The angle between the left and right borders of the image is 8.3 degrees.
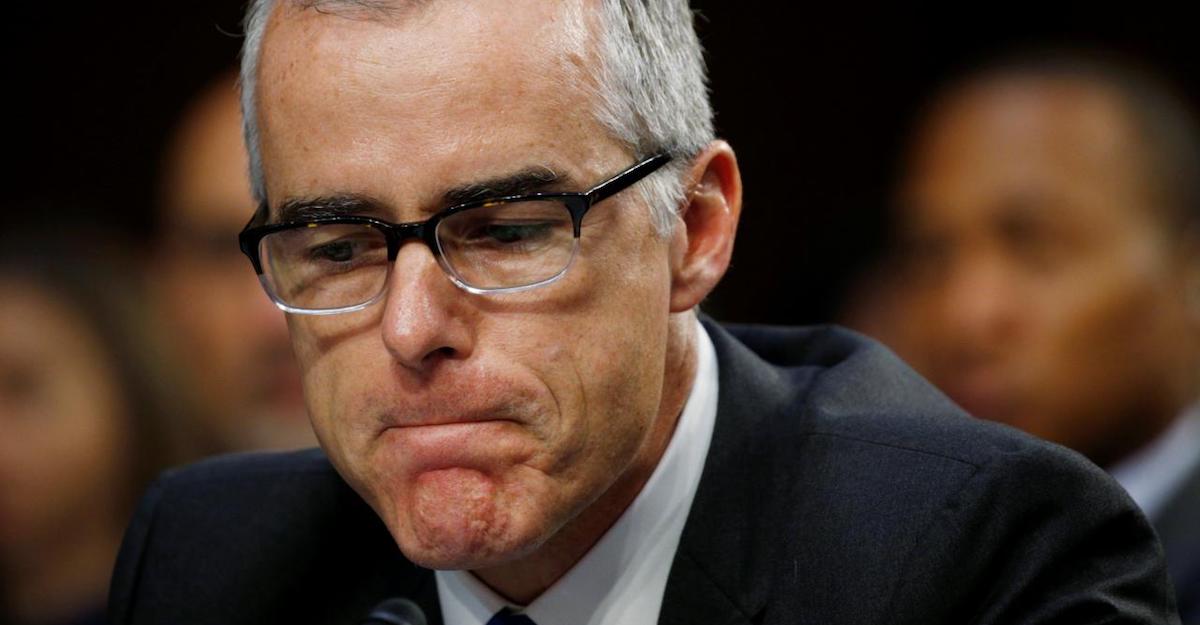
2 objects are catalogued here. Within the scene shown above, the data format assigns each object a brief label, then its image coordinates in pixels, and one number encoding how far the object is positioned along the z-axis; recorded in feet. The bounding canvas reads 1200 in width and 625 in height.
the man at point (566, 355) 9.23
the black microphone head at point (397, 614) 9.26
